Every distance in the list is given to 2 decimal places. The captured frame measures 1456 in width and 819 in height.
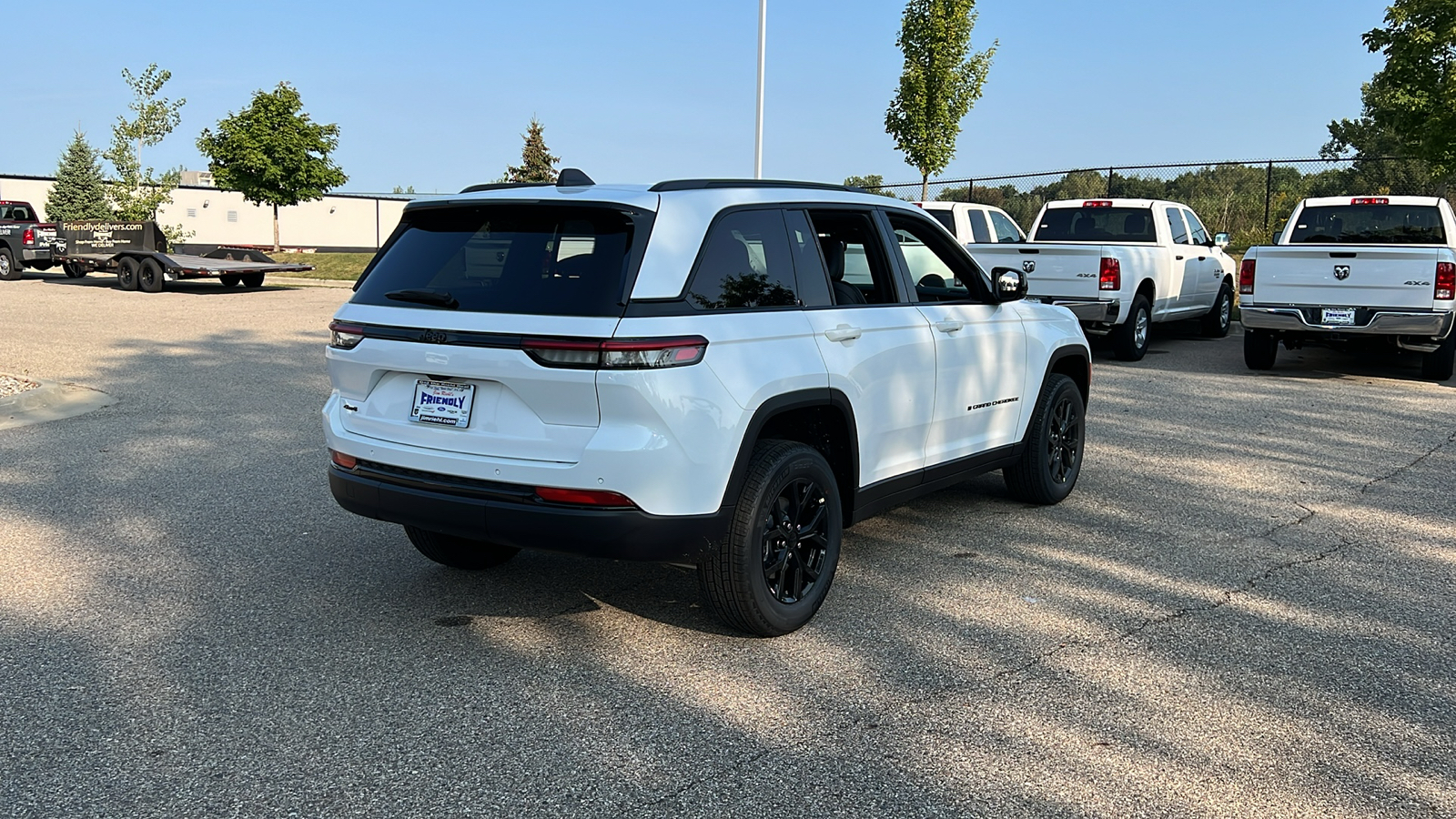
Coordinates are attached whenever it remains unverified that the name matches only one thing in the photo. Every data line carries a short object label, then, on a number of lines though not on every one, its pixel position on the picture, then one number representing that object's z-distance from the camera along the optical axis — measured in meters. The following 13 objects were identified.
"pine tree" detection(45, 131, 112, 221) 45.84
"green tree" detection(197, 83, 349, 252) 33.41
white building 53.38
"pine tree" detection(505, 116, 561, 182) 71.19
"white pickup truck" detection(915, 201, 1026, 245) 15.57
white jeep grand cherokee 4.04
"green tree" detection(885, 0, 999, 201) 24.31
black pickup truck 29.17
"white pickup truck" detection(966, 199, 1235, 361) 13.90
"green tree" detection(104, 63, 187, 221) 36.78
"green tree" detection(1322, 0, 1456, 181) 16.78
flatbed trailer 24.31
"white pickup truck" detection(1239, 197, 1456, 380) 11.55
